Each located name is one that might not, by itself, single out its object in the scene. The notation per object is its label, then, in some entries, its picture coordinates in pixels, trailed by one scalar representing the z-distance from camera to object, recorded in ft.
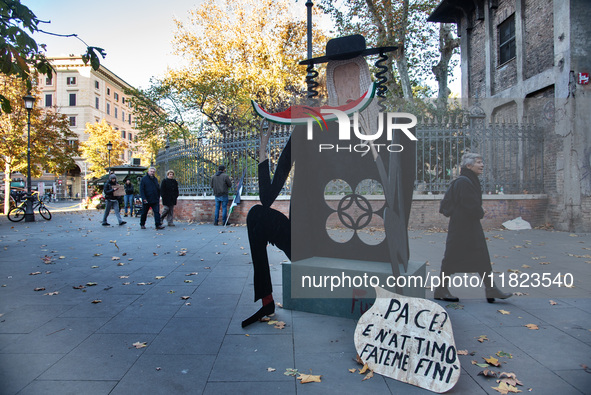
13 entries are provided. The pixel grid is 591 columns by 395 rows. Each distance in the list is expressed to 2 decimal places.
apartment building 180.96
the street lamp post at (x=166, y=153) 53.52
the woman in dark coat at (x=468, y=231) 13.60
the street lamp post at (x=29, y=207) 48.73
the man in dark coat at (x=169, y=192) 40.70
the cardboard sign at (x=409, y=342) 8.37
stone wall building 34.35
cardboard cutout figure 10.97
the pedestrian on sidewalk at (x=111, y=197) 41.75
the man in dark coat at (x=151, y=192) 39.58
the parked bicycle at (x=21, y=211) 49.72
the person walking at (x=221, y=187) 40.37
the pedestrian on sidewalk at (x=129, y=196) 57.16
